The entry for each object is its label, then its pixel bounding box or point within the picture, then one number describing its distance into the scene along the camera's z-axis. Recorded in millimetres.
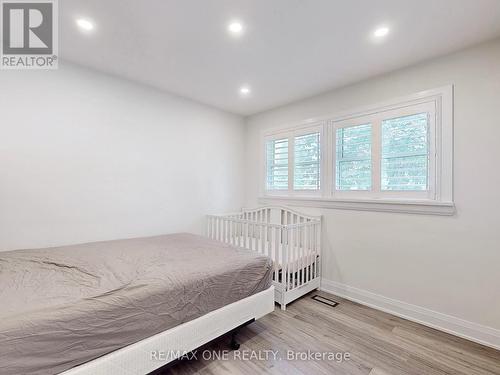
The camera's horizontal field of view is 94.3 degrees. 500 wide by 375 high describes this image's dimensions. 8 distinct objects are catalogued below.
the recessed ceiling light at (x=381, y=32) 1868
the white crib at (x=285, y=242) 2581
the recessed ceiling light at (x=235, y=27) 1847
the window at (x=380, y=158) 2217
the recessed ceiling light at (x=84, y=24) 1829
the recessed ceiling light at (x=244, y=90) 3011
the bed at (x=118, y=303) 1096
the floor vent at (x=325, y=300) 2662
